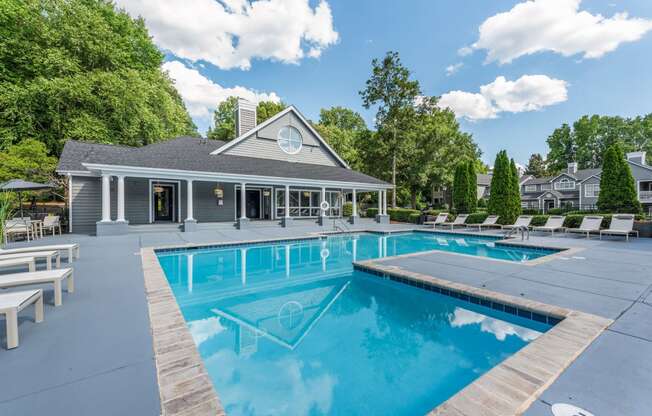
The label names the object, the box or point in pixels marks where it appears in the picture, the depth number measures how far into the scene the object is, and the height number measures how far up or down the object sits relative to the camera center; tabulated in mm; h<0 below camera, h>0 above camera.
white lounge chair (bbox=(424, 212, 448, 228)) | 17453 -904
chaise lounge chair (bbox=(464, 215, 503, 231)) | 15789 -1072
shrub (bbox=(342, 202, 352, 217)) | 25859 -320
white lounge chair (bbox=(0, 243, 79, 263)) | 5379 -813
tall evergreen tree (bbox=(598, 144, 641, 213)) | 13078 +787
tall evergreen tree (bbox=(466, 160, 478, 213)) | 18547 +986
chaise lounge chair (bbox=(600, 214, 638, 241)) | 10898 -985
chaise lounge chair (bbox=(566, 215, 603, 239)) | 11805 -951
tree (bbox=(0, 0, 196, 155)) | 16203 +7788
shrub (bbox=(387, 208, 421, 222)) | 20944 -683
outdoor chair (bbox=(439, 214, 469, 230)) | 16519 -986
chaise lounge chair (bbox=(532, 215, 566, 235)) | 13094 -997
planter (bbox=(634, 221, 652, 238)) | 11414 -1056
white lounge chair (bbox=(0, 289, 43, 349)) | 2574 -902
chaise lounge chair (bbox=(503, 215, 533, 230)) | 14167 -863
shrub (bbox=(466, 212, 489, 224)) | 16953 -841
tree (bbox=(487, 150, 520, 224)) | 15945 +705
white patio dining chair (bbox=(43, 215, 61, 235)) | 11414 -527
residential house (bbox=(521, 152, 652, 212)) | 28094 +1814
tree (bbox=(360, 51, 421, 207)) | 23219 +9019
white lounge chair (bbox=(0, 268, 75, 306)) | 3348 -854
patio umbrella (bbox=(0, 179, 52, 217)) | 9320 +835
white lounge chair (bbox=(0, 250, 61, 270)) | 4871 -815
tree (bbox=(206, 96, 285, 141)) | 33594 +11563
